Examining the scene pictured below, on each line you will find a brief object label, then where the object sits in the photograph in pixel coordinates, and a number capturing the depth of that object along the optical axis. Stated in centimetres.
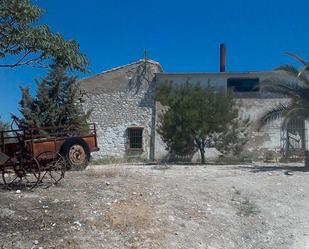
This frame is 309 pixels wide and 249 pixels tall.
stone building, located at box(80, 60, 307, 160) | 1488
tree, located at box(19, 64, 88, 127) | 1271
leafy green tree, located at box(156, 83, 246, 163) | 1174
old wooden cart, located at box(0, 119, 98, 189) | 569
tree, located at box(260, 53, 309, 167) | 998
